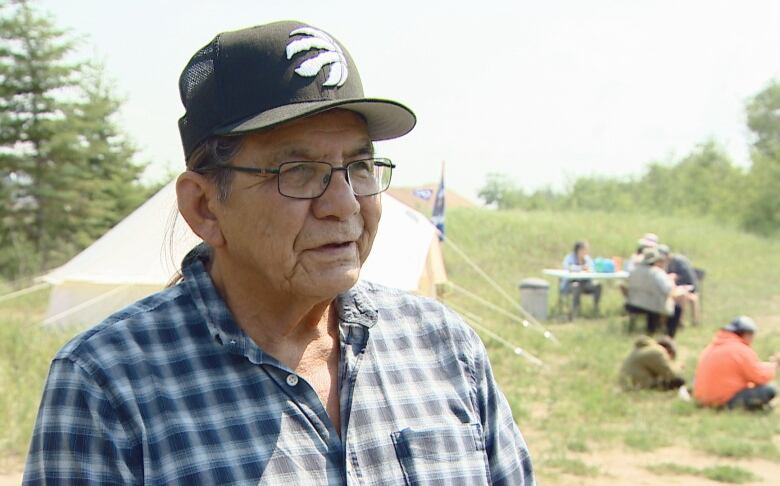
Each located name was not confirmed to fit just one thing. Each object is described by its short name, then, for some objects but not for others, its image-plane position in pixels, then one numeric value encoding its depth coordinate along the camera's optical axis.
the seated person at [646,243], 12.52
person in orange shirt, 7.69
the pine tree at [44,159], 19.88
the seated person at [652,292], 11.31
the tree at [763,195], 29.25
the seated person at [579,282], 13.78
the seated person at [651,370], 8.52
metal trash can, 13.55
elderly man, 1.34
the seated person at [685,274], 12.74
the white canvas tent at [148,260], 7.90
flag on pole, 13.39
